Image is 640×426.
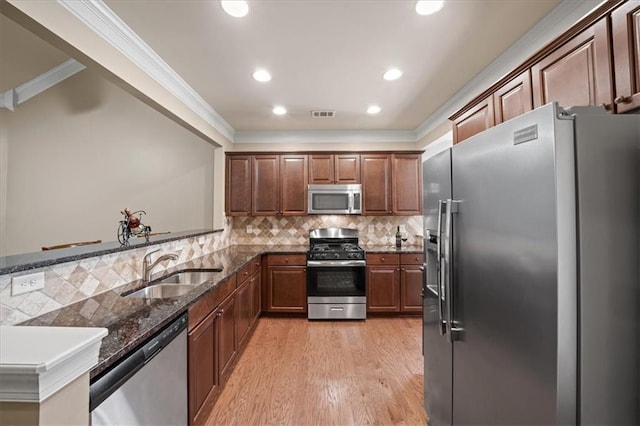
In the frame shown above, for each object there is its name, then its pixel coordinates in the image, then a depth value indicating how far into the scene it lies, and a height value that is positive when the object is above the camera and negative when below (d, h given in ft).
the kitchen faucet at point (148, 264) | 6.65 -1.10
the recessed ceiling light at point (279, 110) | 11.18 +4.67
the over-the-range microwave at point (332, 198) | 13.11 +1.06
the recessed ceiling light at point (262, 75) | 8.38 +4.59
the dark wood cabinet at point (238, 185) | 13.46 +1.76
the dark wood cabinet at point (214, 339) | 5.45 -2.96
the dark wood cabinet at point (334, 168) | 13.42 +2.57
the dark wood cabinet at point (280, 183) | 13.43 +1.84
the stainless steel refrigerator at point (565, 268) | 2.71 -0.53
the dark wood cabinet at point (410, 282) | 12.16 -2.84
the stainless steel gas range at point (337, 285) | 11.93 -2.90
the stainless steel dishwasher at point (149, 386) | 3.22 -2.32
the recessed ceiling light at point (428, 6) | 5.57 +4.47
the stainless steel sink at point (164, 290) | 6.52 -1.77
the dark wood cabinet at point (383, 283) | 12.19 -2.87
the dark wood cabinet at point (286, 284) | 12.23 -2.91
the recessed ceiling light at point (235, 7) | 5.52 +4.46
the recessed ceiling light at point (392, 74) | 8.25 +4.55
